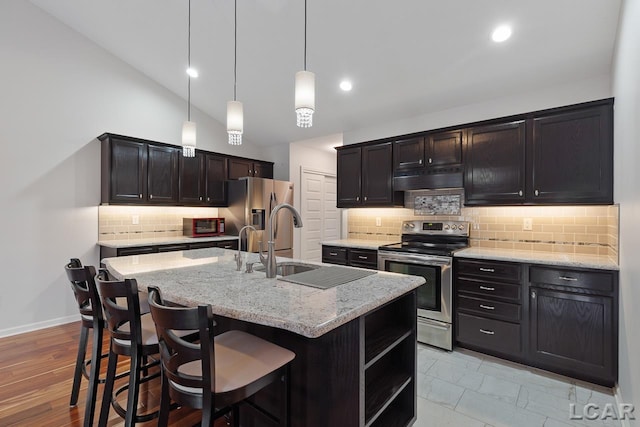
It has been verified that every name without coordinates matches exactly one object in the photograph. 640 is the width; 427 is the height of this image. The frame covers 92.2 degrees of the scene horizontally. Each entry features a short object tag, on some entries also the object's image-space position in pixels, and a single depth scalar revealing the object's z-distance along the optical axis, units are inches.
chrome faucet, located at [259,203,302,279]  72.7
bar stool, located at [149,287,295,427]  42.0
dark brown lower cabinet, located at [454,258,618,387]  90.3
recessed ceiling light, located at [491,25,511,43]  99.7
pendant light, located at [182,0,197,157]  104.6
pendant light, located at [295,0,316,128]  71.7
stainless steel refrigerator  186.2
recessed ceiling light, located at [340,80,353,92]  144.1
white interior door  229.8
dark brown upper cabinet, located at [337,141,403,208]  151.6
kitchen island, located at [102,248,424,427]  49.5
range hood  129.7
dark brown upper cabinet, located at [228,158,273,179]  202.2
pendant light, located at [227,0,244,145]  92.5
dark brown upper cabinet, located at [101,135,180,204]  150.9
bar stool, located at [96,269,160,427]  56.0
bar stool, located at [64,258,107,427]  68.8
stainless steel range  116.3
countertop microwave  180.2
